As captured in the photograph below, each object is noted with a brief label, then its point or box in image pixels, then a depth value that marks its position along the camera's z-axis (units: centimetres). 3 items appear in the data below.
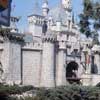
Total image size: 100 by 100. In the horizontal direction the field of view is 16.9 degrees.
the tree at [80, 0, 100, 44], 2162
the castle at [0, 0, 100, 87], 4453
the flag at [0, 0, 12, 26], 665
